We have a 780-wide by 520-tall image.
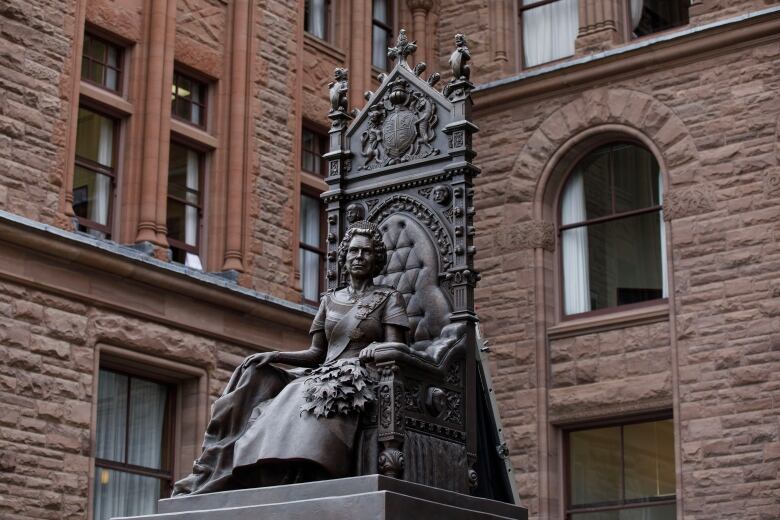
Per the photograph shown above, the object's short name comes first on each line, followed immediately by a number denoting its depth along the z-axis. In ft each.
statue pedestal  43.03
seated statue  45.39
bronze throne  46.15
